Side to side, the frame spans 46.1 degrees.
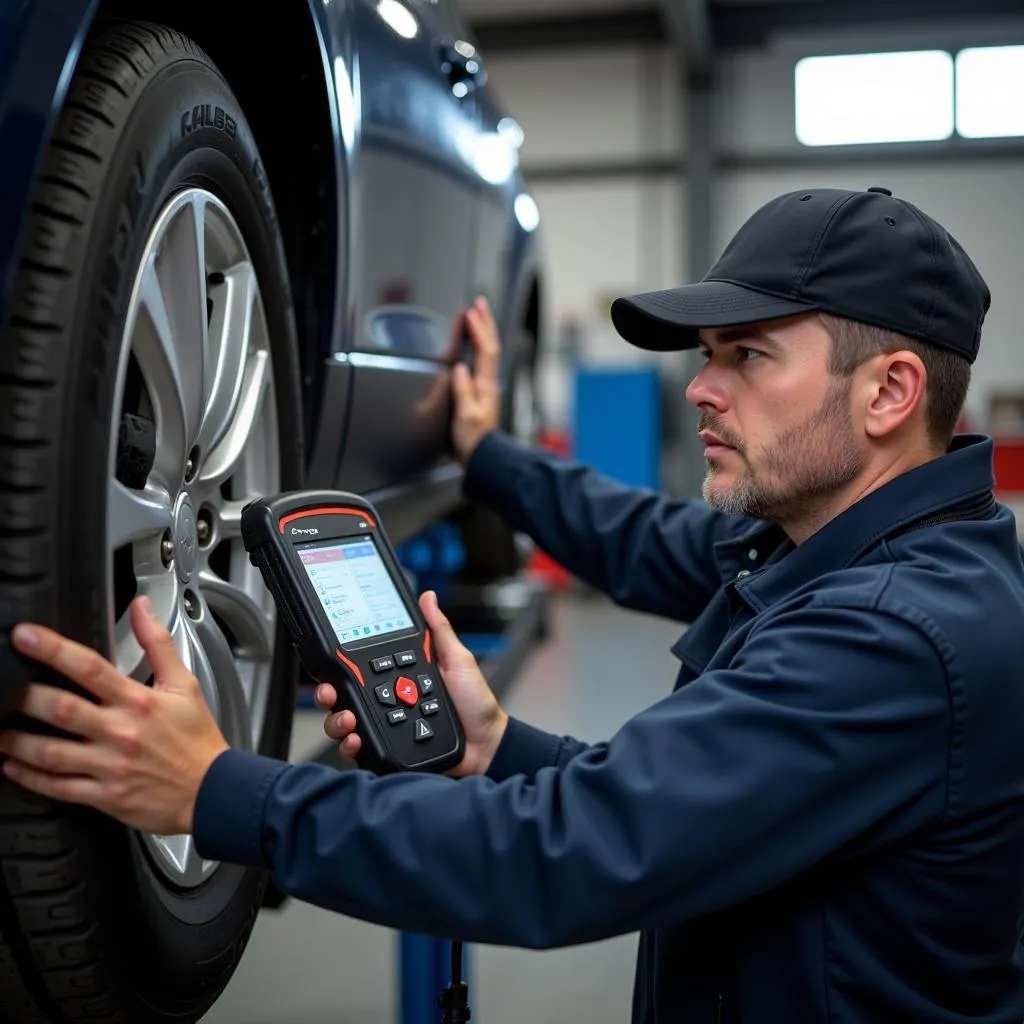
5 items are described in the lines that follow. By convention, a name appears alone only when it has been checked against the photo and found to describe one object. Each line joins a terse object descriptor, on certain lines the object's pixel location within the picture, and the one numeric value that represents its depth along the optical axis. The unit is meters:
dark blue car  0.79
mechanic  0.87
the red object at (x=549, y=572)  7.32
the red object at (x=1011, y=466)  7.50
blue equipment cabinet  7.79
